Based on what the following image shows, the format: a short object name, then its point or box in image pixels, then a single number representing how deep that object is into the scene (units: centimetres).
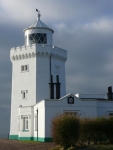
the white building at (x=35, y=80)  3516
